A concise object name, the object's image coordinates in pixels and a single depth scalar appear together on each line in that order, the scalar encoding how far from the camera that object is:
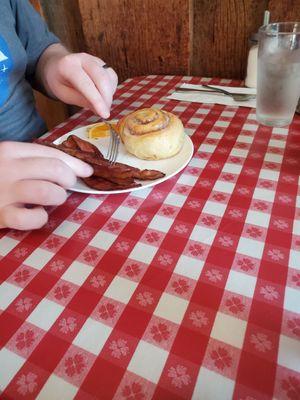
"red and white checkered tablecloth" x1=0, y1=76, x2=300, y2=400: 0.35
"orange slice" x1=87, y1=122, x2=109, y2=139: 0.83
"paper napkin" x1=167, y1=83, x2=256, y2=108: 0.99
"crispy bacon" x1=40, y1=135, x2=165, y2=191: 0.64
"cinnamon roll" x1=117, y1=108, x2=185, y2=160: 0.71
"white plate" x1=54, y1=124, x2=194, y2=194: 0.64
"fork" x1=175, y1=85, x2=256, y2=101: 1.00
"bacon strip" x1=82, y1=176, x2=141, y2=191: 0.63
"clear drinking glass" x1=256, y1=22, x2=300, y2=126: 0.78
